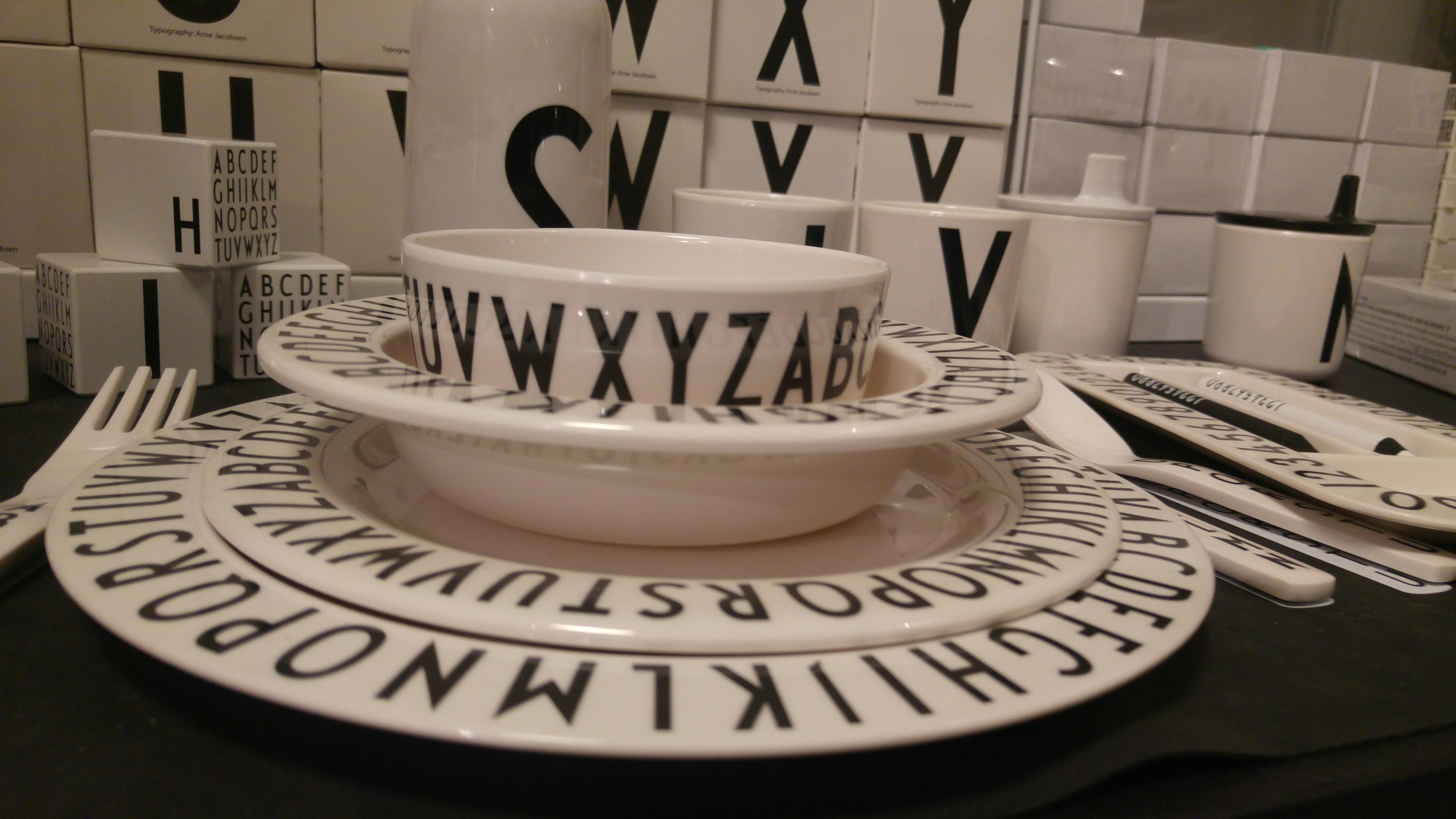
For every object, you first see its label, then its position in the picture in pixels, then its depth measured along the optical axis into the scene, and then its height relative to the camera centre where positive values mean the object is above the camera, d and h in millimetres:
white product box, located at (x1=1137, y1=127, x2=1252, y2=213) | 1038 +52
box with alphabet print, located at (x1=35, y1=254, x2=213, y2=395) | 592 -104
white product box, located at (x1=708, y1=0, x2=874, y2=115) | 857 +126
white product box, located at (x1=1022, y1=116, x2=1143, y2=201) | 997 +65
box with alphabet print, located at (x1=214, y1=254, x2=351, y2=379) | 653 -91
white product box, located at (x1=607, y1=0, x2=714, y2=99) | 806 +118
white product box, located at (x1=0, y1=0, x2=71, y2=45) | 659 +86
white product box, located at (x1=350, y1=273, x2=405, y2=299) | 795 -97
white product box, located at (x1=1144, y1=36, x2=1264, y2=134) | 1009 +140
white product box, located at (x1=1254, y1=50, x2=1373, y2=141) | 1044 +142
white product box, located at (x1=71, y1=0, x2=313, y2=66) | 680 +93
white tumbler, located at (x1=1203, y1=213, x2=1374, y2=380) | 792 -57
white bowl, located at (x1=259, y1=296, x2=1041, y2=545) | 232 -62
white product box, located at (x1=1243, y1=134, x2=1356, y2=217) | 1073 +57
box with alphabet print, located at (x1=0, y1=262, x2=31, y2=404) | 542 -112
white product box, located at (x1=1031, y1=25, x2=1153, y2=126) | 980 +140
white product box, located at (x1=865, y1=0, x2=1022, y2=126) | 897 +134
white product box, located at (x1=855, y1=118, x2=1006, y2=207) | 925 +38
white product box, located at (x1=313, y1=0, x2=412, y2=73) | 738 +103
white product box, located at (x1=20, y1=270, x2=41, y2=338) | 704 -117
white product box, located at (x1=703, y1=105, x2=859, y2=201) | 883 +38
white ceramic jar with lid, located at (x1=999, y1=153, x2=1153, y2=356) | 809 -46
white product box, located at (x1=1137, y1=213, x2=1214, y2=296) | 1076 -43
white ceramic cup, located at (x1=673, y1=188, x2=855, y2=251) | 638 -18
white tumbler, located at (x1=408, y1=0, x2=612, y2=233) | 631 +44
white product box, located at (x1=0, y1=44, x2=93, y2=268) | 675 -5
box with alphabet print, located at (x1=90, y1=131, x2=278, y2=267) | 605 -27
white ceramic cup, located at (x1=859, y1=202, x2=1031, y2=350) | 660 -39
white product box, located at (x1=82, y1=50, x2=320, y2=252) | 695 +38
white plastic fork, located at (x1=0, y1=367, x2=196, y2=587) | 326 -130
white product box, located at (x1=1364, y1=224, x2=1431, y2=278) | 1169 -24
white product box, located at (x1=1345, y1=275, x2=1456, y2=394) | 900 -98
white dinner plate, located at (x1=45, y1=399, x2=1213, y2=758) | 193 -107
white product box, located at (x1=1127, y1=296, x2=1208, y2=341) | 1089 -115
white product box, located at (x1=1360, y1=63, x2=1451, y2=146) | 1095 +145
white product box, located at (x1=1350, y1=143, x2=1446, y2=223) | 1119 +59
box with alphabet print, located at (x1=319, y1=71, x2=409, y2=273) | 761 -1
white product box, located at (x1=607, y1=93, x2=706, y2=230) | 835 +26
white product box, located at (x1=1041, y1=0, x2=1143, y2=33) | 983 +201
